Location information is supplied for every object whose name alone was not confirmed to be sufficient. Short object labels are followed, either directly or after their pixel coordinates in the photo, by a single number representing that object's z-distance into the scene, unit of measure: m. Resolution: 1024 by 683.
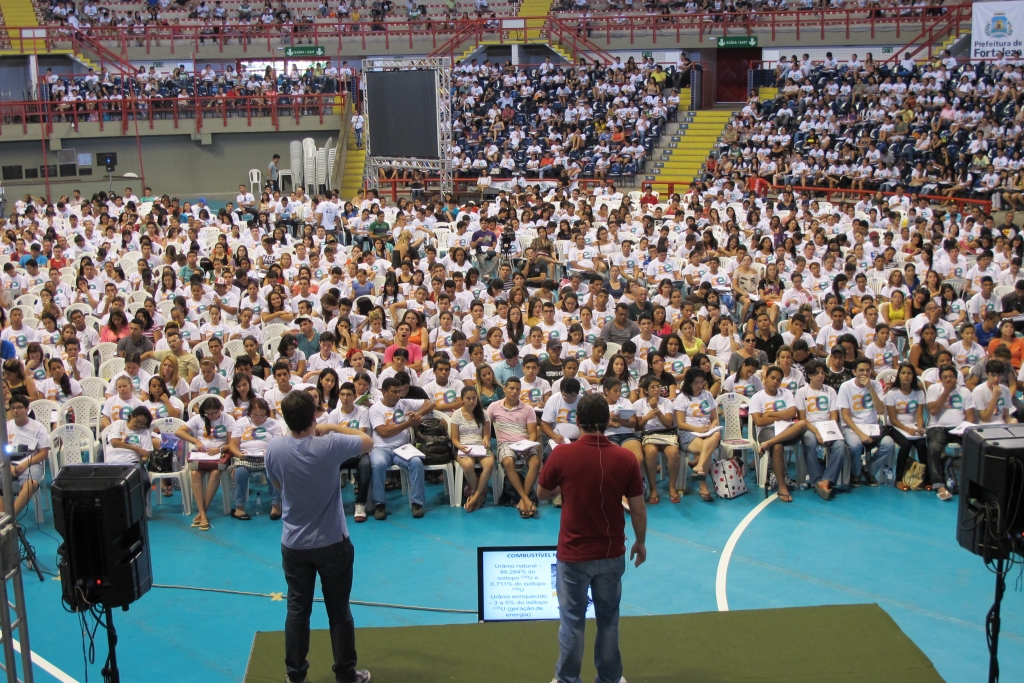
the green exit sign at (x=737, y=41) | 34.59
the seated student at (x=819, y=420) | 10.21
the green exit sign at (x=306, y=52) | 36.53
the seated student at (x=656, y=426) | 10.06
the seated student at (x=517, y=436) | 9.84
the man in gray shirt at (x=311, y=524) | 5.34
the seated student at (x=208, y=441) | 9.67
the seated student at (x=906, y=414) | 10.45
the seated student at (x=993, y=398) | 10.41
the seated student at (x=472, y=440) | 9.94
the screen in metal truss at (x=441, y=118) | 24.67
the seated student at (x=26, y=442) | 9.51
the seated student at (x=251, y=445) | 9.70
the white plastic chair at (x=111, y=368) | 11.88
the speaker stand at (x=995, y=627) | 5.22
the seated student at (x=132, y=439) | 9.71
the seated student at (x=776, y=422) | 10.17
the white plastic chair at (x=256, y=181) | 31.55
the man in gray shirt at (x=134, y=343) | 12.15
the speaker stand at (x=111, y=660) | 5.29
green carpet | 5.82
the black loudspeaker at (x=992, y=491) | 5.20
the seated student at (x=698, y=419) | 10.27
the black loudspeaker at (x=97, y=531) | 5.17
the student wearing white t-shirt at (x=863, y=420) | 10.42
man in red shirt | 5.11
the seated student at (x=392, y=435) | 9.80
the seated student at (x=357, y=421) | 9.78
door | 36.91
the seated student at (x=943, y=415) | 10.29
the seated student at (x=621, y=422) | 9.96
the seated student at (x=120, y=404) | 10.23
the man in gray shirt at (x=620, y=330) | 12.81
